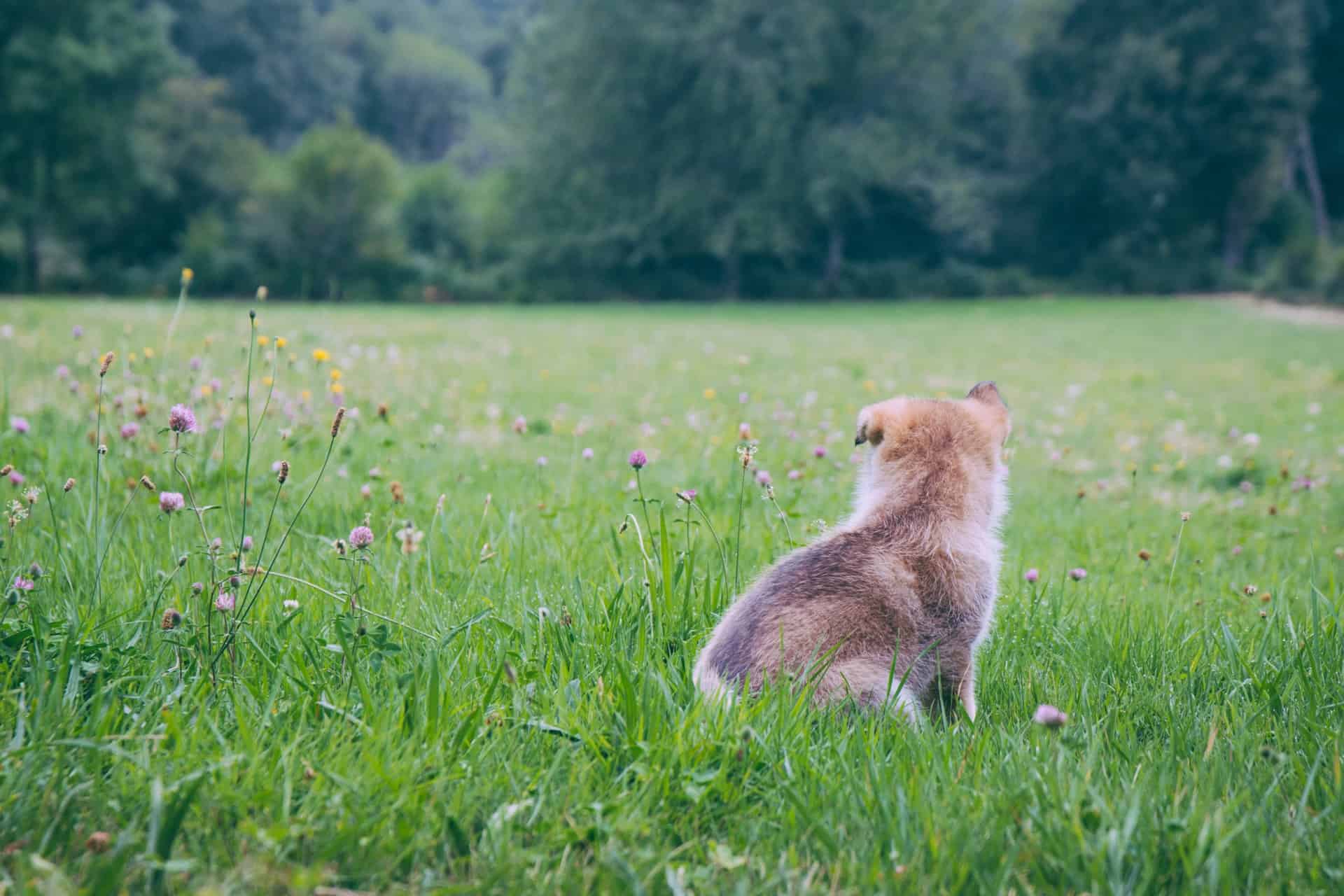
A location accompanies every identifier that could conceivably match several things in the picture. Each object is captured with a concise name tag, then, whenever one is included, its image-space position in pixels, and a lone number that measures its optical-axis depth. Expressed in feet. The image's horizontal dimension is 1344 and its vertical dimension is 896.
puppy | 8.22
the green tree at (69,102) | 123.44
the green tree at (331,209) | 129.49
